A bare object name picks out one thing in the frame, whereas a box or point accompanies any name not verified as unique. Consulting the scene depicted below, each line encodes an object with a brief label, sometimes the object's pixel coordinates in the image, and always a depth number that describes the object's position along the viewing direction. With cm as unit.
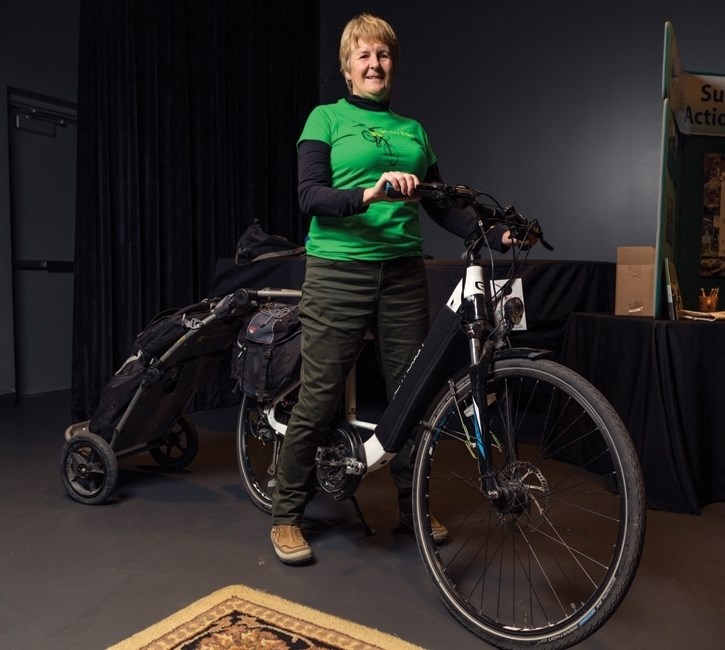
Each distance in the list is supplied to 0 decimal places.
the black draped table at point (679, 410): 226
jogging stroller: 225
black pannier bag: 195
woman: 169
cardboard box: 259
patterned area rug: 141
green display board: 284
